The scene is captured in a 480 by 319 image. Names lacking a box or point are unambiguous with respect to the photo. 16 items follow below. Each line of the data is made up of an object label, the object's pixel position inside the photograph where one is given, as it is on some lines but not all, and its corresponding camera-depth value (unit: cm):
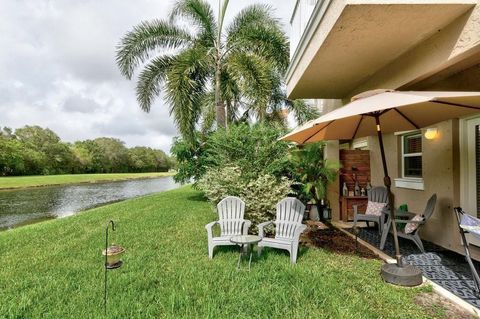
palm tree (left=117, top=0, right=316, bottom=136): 1100
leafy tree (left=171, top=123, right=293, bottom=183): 738
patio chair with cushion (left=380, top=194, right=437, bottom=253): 468
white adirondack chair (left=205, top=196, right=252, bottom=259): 532
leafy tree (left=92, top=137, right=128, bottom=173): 7356
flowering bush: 635
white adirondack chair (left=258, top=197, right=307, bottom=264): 483
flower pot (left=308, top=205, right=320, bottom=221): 779
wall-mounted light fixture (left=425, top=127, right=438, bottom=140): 531
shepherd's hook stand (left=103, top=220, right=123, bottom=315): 276
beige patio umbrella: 322
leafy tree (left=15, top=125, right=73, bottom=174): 5297
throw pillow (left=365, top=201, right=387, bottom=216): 622
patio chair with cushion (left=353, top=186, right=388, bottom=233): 567
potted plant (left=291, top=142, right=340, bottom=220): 757
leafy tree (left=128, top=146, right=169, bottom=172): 8250
